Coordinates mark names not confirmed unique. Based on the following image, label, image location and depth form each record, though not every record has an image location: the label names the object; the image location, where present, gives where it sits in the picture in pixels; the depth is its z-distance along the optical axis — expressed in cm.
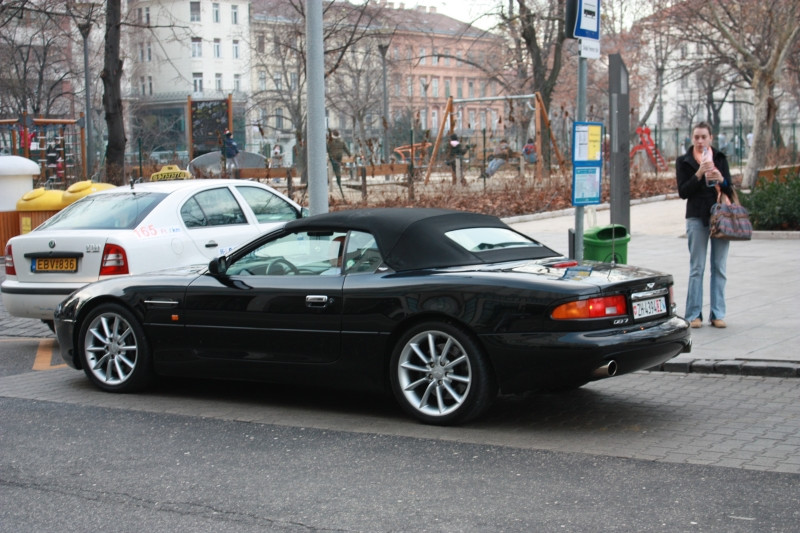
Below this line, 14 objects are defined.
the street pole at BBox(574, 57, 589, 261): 953
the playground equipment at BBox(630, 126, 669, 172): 3503
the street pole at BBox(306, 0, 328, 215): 1118
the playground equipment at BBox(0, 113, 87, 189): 2783
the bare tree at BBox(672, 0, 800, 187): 2511
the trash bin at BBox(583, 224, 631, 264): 1020
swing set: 2593
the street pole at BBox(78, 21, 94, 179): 3158
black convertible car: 637
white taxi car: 970
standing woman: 952
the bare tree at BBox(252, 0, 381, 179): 2772
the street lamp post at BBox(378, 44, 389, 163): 2697
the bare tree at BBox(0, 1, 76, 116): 4794
